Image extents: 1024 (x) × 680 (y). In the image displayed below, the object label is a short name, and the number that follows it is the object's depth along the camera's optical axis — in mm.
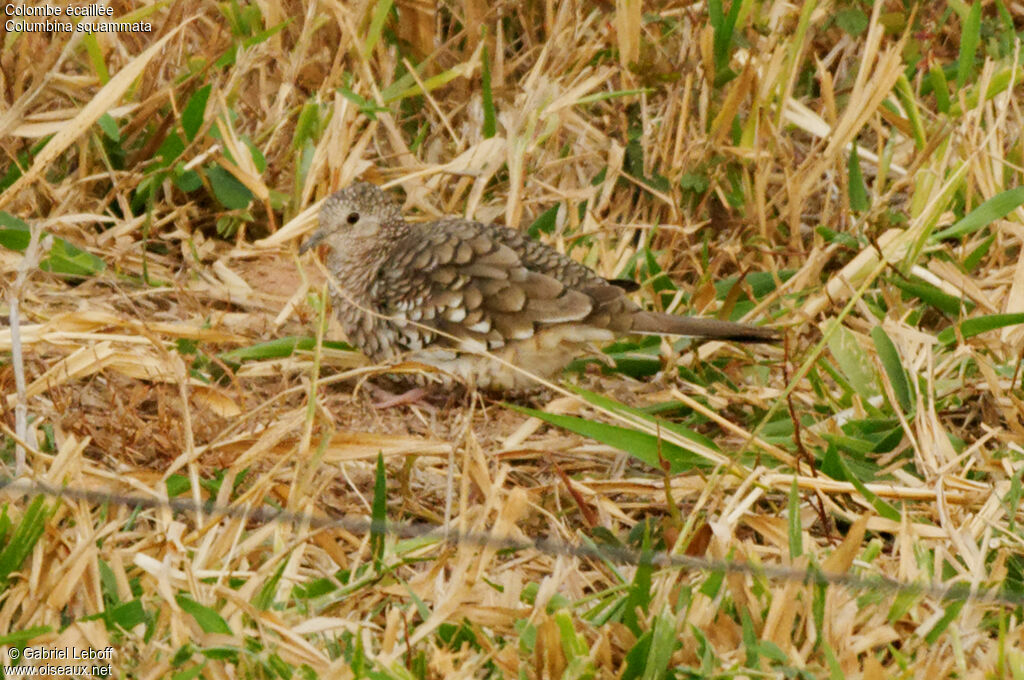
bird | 7758
